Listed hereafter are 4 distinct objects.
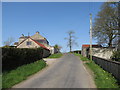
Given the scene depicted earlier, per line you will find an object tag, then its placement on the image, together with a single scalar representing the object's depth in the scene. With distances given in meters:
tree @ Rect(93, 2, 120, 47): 29.12
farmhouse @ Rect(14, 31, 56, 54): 38.94
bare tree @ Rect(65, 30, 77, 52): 79.38
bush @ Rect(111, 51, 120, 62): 25.12
